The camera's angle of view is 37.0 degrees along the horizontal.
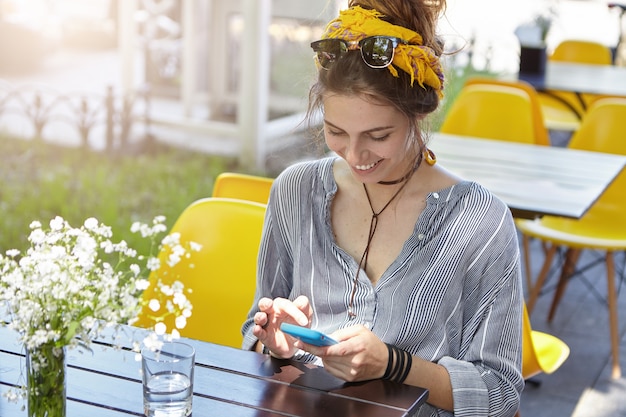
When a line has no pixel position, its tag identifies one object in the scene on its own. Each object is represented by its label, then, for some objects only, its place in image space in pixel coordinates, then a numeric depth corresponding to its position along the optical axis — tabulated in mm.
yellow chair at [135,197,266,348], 2396
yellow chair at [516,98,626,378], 3869
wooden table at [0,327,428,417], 1581
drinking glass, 1494
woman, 1888
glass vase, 1396
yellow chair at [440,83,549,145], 4594
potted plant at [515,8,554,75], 6156
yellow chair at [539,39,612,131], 5992
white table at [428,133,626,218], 3193
